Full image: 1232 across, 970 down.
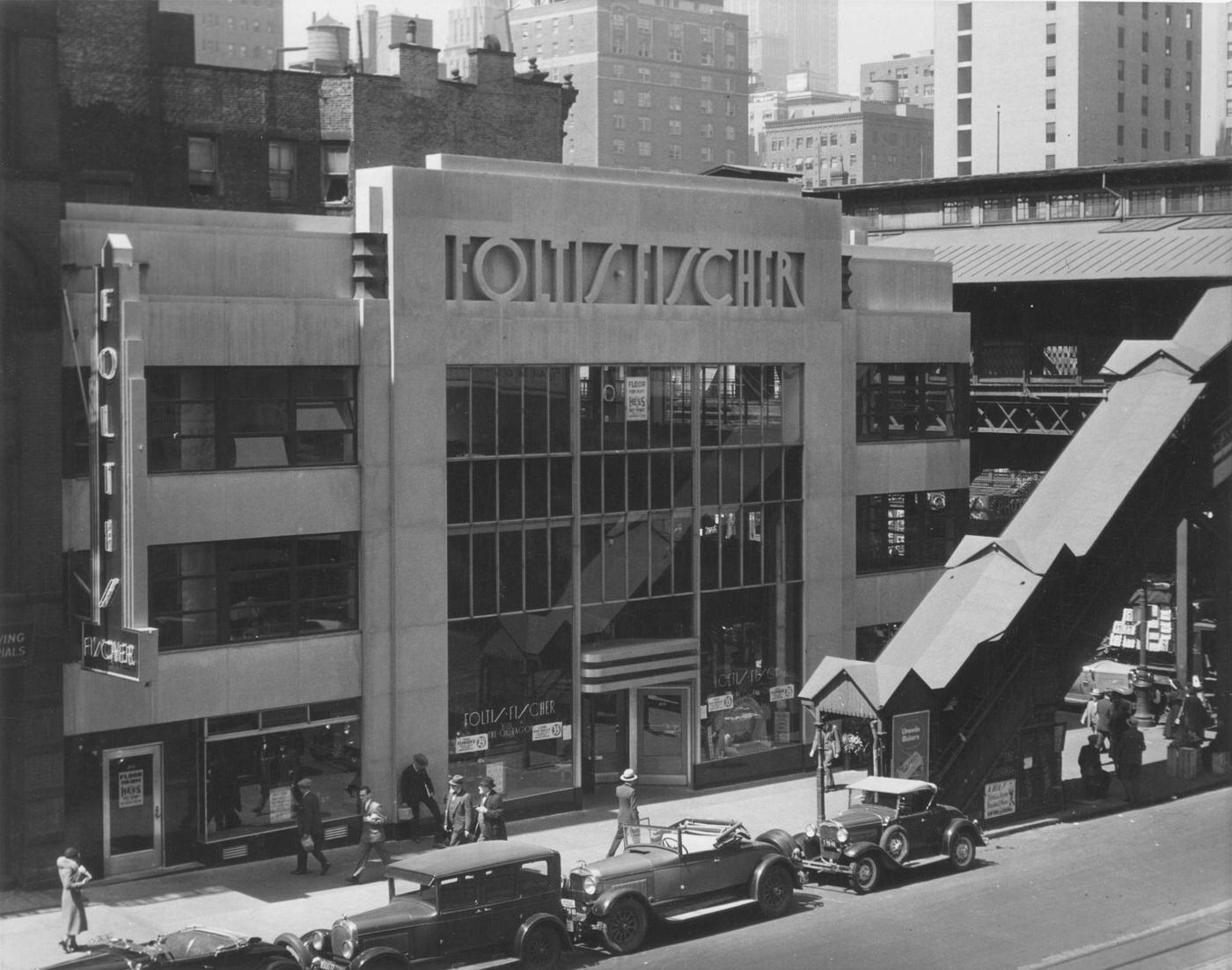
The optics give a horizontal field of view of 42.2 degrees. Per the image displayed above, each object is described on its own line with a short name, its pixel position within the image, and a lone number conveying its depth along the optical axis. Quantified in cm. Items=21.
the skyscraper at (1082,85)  10488
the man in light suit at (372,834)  2555
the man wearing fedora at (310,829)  2611
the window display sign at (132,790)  2595
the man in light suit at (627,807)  2598
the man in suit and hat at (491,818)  2594
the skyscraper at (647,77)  12369
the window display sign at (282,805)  2741
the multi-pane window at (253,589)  2633
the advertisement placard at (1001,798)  2908
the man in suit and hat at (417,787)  2806
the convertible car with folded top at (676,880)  2212
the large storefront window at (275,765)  2683
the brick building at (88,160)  2472
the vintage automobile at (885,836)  2498
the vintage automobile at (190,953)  1812
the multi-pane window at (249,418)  2631
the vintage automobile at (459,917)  1973
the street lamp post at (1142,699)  3909
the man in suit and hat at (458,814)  2655
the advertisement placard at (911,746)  2748
